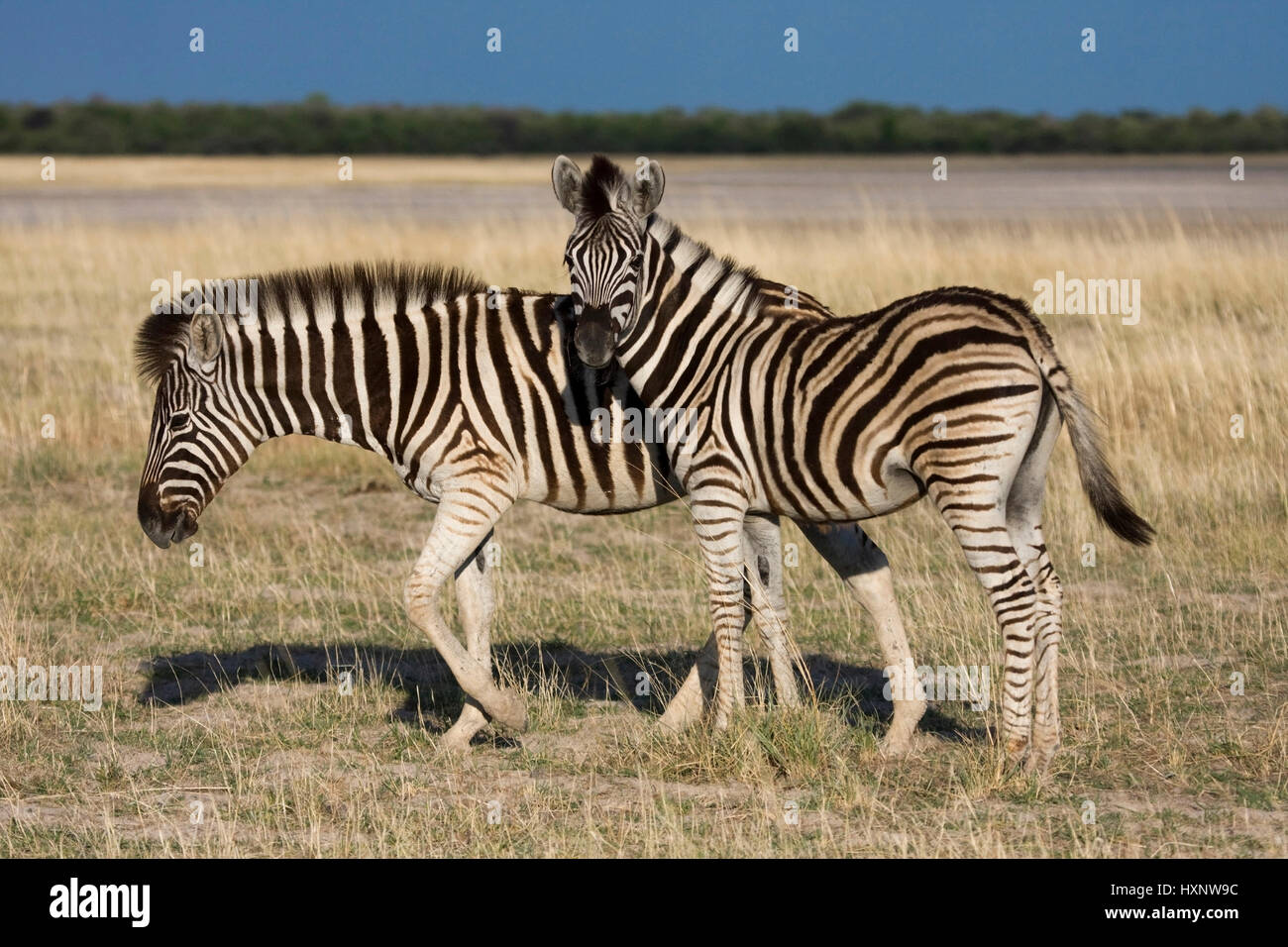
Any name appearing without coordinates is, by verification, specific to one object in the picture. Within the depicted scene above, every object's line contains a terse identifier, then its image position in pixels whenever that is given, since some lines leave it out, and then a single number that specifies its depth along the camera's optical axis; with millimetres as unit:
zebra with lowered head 14687
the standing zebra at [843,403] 12391
